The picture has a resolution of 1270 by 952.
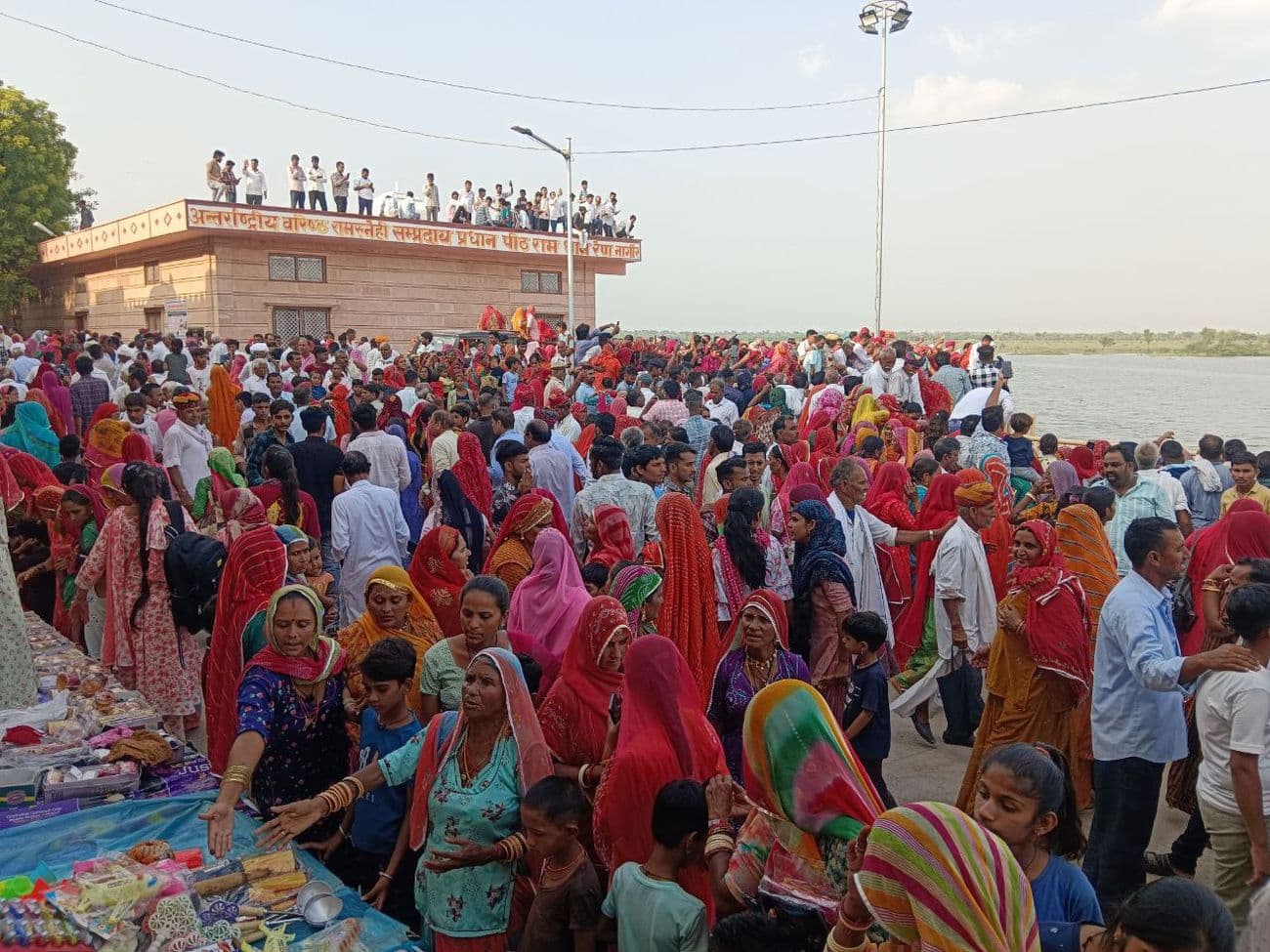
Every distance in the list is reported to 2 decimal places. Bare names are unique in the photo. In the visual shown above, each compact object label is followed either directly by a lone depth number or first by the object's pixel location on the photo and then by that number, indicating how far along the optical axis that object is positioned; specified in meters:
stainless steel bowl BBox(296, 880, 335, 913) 2.86
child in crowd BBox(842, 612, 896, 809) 3.86
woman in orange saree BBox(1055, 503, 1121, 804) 4.62
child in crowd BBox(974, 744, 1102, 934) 2.34
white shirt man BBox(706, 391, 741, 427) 10.77
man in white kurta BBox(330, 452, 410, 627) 6.20
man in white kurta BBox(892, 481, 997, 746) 5.36
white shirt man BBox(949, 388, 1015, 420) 10.55
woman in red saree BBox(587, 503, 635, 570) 5.43
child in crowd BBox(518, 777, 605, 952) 2.71
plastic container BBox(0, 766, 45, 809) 3.50
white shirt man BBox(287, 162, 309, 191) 23.75
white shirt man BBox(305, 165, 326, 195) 23.95
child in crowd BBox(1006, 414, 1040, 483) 8.48
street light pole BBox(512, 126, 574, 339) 21.53
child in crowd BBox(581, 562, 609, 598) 5.16
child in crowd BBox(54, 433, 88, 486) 7.25
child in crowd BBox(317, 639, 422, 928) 3.21
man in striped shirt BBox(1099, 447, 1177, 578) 6.02
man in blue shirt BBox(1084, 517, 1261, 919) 3.65
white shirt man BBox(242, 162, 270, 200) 22.83
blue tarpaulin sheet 3.10
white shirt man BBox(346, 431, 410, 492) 7.98
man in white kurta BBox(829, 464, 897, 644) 5.78
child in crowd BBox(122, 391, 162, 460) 8.94
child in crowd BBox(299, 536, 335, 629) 5.15
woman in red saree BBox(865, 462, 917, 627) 6.46
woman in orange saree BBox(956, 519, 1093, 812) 4.26
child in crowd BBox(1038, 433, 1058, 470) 9.79
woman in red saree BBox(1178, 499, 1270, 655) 4.82
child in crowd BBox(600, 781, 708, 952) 2.44
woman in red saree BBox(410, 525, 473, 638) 5.03
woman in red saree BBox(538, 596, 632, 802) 3.39
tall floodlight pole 20.75
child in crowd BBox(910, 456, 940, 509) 7.27
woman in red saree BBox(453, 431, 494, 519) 7.34
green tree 29.92
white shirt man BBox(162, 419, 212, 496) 8.12
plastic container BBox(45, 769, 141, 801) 3.53
